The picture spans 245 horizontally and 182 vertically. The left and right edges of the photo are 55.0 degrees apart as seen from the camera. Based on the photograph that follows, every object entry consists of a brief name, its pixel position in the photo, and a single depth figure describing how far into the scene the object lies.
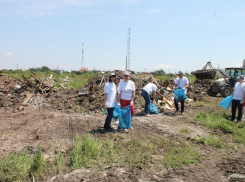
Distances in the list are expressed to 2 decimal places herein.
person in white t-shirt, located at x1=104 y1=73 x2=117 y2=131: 6.25
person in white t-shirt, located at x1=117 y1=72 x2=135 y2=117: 6.60
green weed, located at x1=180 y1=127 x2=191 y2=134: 6.84
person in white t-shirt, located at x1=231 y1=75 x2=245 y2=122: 8.02
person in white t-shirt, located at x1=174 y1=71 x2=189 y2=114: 9.30
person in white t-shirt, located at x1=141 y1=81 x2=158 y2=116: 8.71
